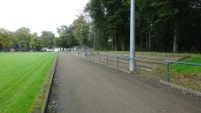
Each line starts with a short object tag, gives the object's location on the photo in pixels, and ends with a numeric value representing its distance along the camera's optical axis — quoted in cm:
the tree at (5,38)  6197
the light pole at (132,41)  872
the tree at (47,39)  8054
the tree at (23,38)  7657
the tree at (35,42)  7367
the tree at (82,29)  3527
